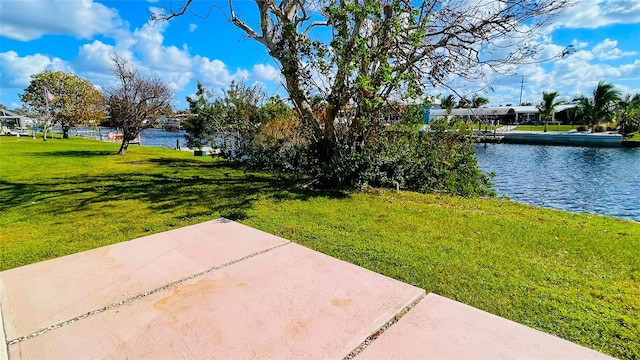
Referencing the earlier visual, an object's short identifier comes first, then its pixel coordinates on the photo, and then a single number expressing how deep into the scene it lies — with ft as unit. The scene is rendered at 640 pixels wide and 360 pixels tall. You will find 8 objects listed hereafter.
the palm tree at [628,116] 92.84
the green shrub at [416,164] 20.76
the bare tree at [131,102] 42.39
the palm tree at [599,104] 105.70
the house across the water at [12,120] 158.10
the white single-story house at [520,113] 149.69
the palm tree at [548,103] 118.73
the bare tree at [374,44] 17.30
